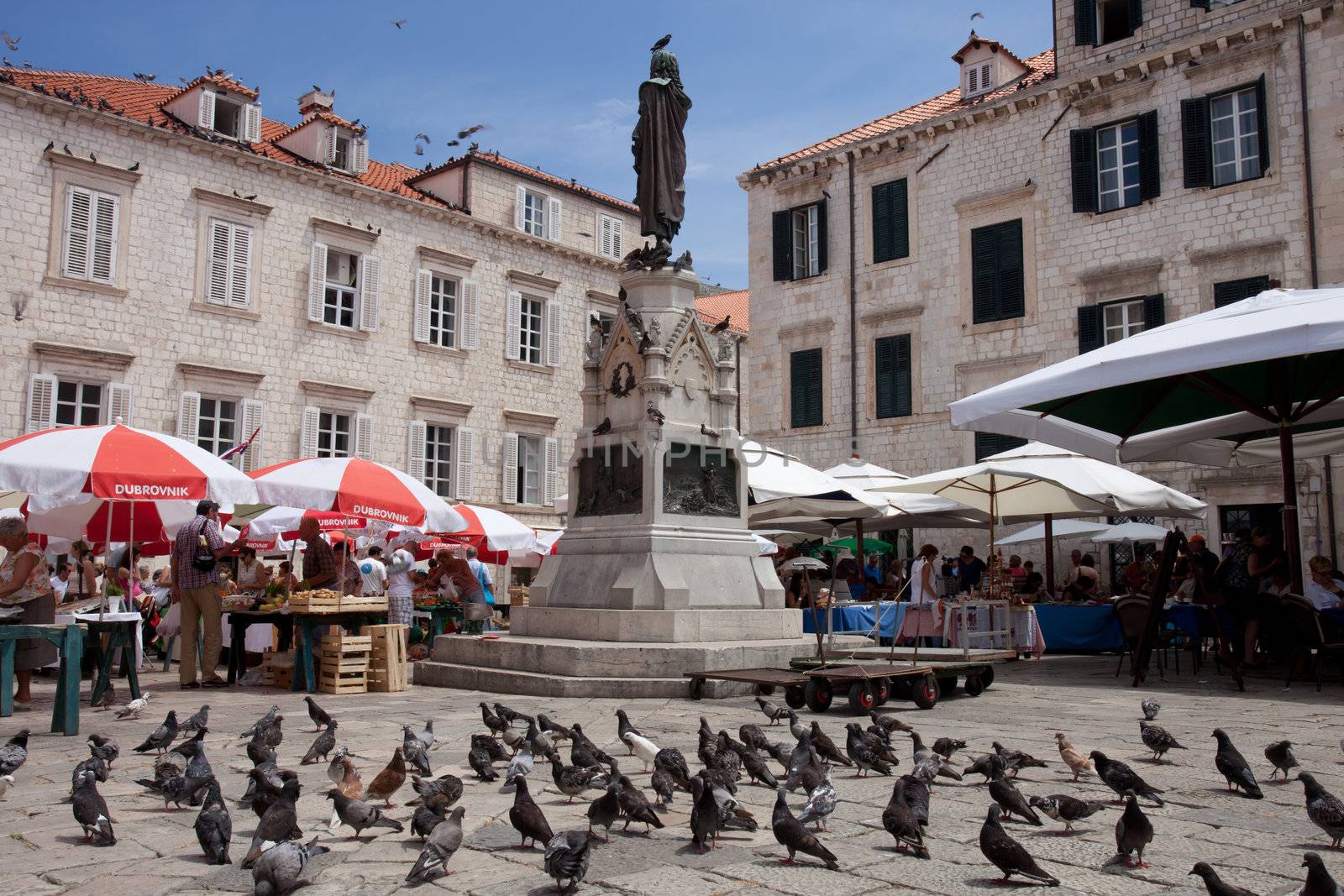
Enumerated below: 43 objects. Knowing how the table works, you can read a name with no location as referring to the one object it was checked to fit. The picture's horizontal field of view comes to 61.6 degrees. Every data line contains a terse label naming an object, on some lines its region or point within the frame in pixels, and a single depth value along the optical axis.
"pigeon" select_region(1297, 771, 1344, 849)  4.30
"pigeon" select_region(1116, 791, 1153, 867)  4.10
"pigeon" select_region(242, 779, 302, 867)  4.16
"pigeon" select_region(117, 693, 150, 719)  8.47
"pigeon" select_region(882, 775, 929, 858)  4.27
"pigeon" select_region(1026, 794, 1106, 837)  4.64
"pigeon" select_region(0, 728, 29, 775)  5.66
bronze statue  12.23
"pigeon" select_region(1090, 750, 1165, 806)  5.01
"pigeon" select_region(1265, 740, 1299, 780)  5.66
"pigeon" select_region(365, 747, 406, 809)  5.18
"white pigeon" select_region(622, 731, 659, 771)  5.86
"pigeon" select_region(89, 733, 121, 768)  5.83
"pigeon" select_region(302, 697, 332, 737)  7.22
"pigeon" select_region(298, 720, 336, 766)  6.45
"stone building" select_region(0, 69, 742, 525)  21.70
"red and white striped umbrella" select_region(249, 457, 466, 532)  11.83
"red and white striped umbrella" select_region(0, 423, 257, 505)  9.24
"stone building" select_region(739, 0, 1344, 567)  20.48
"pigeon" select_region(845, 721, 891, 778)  5.89
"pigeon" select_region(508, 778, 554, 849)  4.32
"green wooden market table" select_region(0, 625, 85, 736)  7.72
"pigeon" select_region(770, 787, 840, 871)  4.10
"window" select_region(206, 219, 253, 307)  24.04
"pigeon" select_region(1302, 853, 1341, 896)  3.25
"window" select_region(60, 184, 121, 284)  21.88
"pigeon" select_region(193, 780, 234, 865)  4.24
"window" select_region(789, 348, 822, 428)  26.95
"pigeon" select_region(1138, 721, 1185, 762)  6.14
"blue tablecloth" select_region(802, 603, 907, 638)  15.23
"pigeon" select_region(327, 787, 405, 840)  4.61
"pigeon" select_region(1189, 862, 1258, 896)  3.32
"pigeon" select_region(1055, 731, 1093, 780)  5.68
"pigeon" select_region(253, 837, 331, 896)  3.73
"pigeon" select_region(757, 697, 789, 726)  7.71
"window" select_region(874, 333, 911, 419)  25.47
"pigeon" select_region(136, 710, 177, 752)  6.64
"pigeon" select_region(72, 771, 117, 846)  4.50
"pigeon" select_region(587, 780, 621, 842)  4.63
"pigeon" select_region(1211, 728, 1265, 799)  5.30
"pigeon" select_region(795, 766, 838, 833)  4.62
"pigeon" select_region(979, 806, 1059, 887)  3.86
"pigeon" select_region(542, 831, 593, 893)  3.73
